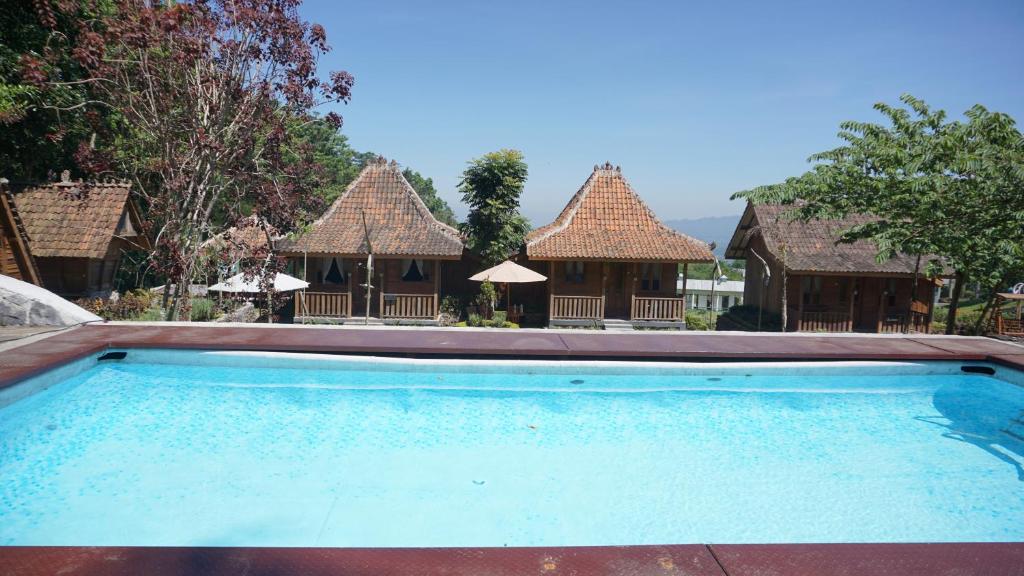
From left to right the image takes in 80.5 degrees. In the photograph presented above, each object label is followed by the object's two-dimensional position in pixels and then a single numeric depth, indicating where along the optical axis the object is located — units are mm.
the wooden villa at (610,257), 18516
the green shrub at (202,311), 15867
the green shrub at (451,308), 19141
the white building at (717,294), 45406
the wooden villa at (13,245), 11773
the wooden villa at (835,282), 19562
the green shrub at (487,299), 18281
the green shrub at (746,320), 20805
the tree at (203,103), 10727
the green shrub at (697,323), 19078
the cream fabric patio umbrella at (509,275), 17220
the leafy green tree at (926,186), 9719
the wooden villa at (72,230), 15086
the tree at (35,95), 12125
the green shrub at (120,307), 14695
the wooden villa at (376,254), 17984
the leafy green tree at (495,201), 18719
